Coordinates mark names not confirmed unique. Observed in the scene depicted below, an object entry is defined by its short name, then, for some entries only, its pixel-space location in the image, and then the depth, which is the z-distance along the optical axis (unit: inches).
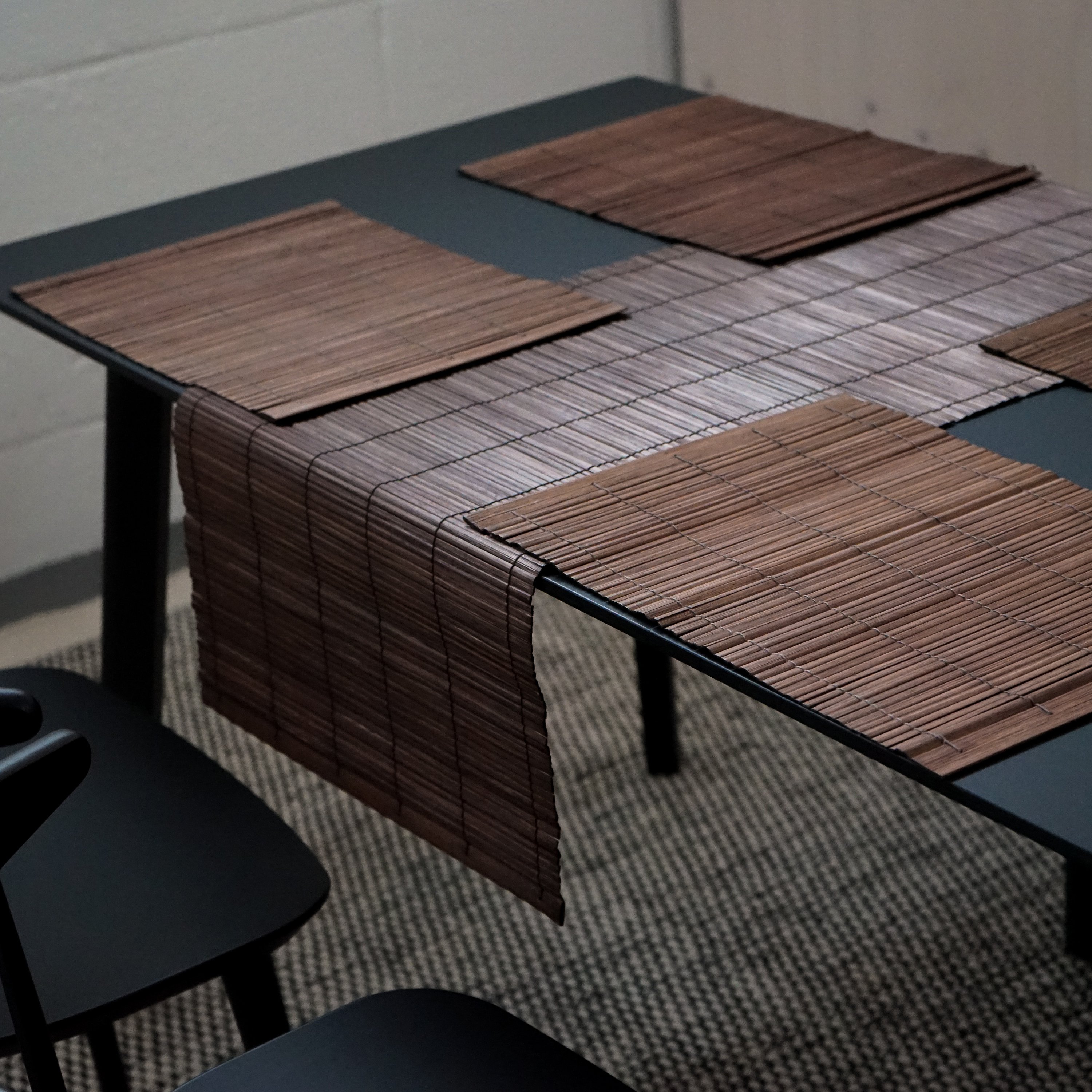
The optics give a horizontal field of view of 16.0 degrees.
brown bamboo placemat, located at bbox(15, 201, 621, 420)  126.1
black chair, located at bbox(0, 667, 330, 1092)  116.3
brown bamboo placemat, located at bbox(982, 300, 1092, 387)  121.5
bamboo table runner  116.7
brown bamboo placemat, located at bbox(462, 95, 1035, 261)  135.5
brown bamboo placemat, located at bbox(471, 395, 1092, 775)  105.9
